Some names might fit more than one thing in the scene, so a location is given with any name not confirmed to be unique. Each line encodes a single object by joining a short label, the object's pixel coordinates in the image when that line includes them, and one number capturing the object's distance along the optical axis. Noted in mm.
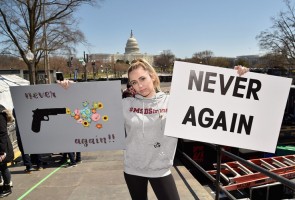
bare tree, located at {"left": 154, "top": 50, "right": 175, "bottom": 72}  120619
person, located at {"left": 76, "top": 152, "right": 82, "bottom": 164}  7442
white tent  15492
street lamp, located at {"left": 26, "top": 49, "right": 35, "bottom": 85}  24141
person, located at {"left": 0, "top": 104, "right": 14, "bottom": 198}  4961
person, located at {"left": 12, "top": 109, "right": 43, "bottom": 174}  6645
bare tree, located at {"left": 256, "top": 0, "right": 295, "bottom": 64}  44156
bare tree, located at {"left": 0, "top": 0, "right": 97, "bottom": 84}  24594
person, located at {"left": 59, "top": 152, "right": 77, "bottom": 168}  7025
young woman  2492
